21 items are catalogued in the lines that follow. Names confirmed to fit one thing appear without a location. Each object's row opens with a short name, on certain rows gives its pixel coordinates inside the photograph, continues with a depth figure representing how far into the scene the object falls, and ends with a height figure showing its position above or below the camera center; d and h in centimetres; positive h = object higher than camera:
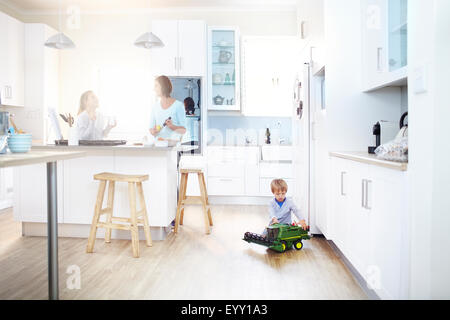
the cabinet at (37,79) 516 +94
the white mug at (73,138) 327 +7
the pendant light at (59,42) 377 +105
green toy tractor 293 -74
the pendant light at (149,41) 374 +106
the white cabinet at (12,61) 474 +112
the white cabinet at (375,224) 168 -43
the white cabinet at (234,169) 514 -33
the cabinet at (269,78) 560 +104
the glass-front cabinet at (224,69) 518 +108
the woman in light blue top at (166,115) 380 +33
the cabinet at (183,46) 506 +136
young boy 319 -53
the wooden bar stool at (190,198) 352 -52
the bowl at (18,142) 196 +2
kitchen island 326 -39
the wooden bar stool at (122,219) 289 -53
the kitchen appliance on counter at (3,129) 183 +8
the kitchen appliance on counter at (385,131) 256 +10
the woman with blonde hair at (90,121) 359 +25
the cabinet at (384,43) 230 +71
